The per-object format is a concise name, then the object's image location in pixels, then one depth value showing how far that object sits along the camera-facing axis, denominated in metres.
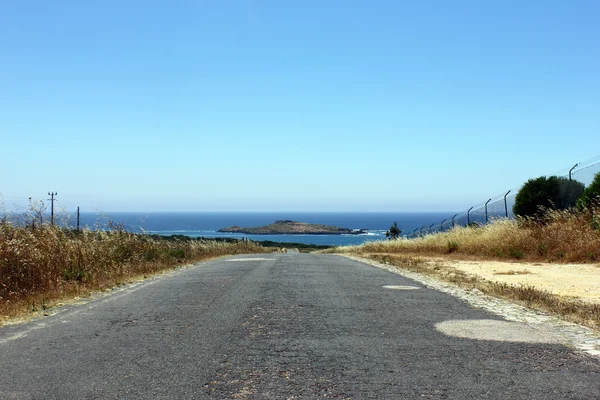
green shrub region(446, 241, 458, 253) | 28.02
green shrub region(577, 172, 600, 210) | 21.86
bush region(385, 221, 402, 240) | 70.04
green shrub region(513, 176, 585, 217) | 25.88
